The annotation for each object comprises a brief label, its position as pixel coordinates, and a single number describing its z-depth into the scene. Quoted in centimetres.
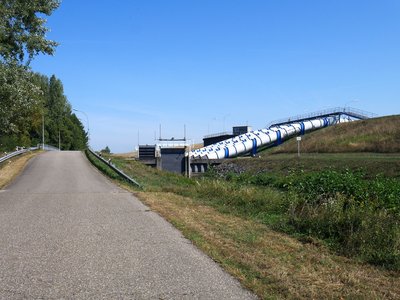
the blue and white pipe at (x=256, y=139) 7156
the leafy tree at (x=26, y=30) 2006
